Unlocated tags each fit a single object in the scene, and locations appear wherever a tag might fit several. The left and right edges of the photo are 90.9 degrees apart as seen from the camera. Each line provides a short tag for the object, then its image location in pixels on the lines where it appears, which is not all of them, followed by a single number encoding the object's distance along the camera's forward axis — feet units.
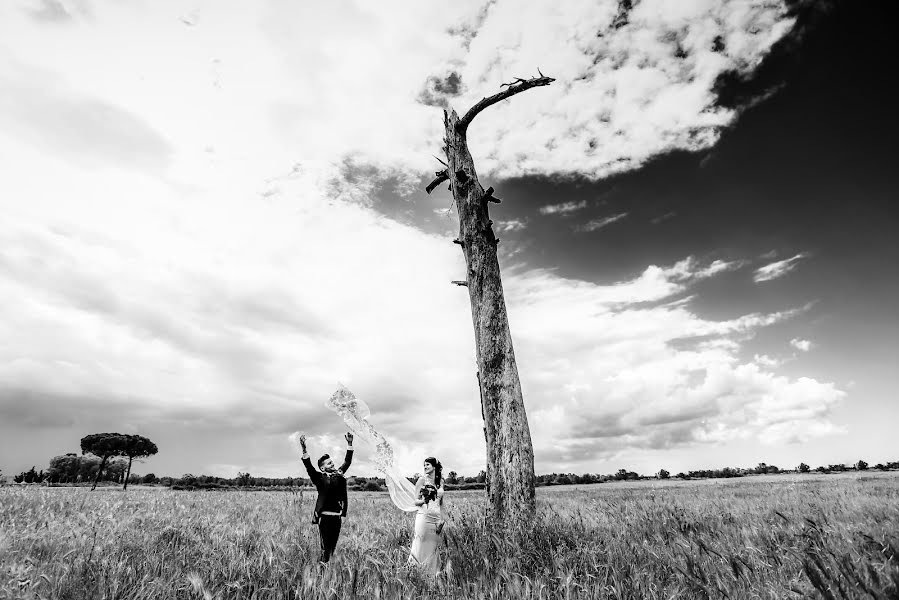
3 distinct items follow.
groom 22.48
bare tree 22.76
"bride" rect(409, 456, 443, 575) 19.20
